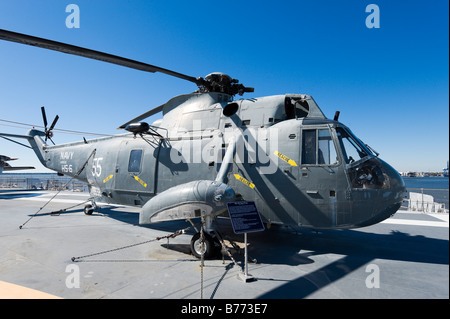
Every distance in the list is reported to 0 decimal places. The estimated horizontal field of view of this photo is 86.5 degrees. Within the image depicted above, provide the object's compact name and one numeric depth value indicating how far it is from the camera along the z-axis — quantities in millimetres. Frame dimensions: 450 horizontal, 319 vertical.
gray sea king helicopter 5988
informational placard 5008
